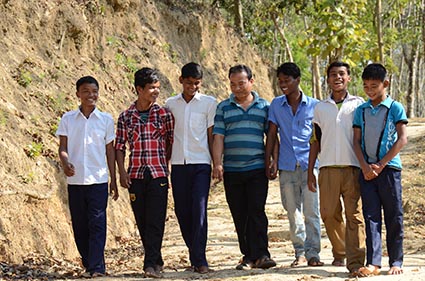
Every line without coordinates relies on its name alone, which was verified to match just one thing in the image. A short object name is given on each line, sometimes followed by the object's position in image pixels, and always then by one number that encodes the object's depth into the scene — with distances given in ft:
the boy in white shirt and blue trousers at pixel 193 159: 25.21
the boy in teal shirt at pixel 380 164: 22.67
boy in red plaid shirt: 24.89
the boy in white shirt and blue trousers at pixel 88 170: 24.84
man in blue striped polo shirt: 25.04
